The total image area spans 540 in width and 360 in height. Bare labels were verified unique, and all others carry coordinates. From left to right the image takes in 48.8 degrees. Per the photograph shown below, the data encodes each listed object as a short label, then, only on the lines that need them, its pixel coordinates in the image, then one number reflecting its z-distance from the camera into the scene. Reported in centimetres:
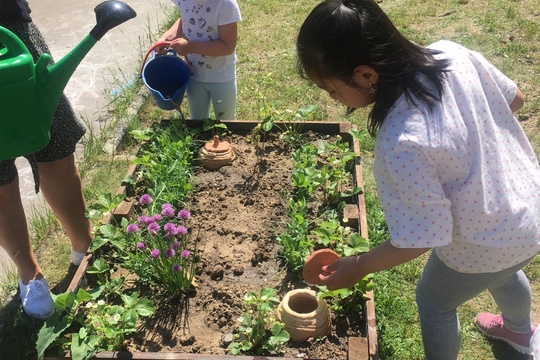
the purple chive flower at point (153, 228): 221
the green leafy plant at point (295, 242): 237
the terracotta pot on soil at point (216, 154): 302
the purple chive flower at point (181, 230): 226
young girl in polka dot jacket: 147
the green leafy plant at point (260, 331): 201
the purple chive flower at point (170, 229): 223
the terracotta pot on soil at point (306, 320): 207
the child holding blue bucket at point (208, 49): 290
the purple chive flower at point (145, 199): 238
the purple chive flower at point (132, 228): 233
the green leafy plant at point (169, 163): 276
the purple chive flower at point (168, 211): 232
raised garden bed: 209
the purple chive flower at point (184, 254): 222
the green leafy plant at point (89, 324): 200
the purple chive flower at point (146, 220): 228
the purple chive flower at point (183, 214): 234
